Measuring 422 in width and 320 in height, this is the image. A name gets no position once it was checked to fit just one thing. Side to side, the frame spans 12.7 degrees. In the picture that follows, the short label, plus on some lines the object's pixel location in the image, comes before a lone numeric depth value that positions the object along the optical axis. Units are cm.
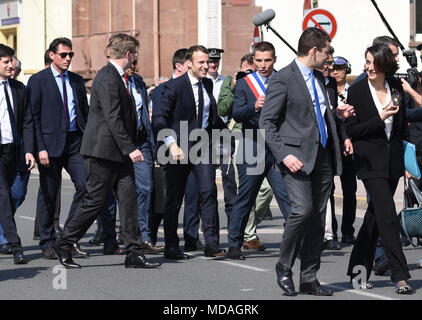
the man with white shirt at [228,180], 2063
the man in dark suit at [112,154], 1587
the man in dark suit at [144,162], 1872
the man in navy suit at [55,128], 1787
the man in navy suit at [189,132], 1729
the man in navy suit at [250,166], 1728
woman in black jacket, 1413
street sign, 2794
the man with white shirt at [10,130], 1723
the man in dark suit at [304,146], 1362
